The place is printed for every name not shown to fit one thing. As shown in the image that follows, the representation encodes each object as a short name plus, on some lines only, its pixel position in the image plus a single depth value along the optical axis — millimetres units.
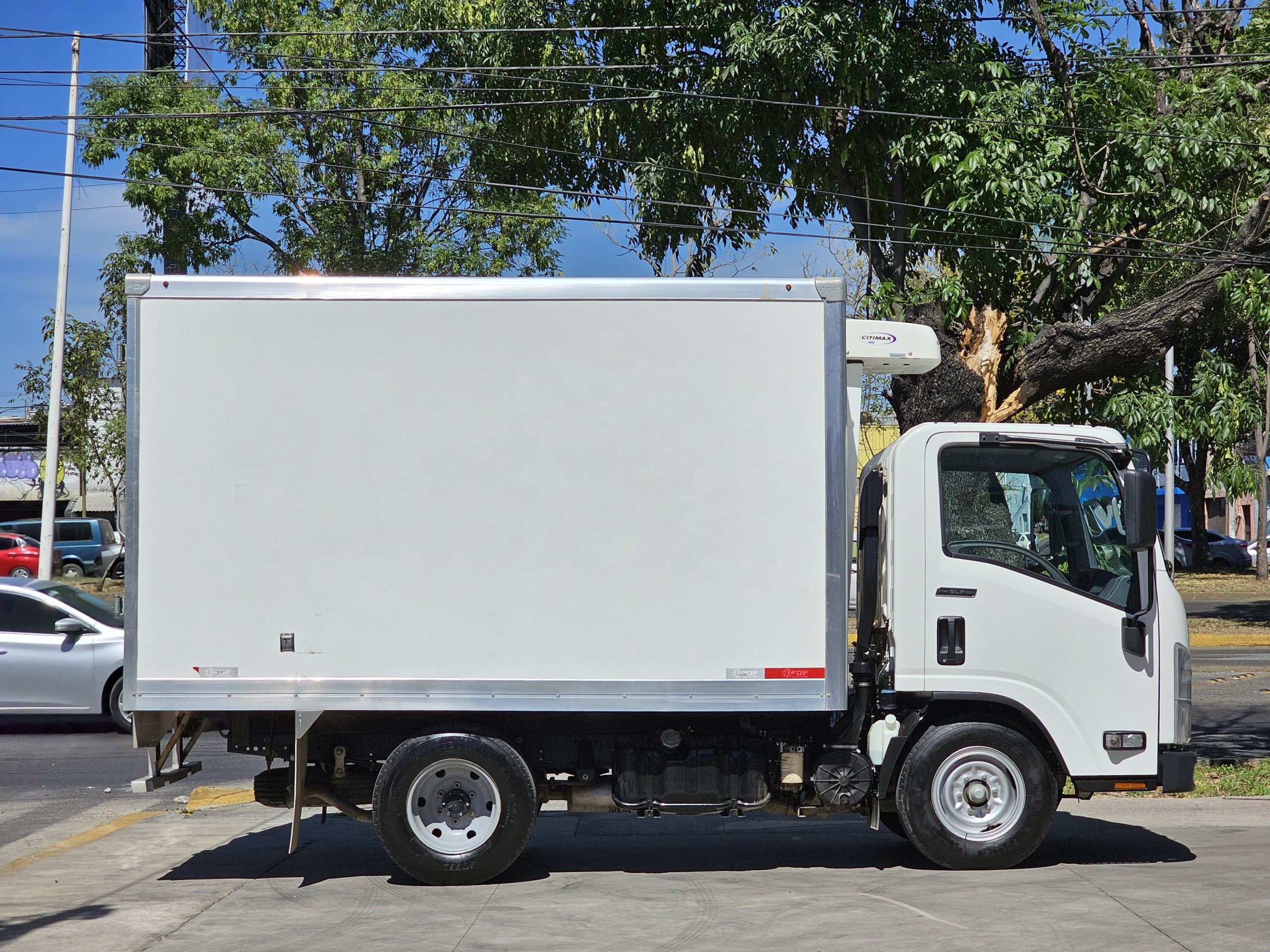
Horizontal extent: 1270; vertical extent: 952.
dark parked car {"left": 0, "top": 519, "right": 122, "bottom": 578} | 33062
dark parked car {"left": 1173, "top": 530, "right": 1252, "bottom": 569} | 40344
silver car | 12031
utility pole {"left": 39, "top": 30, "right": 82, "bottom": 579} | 23578
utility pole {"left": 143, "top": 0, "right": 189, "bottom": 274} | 20516
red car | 31109
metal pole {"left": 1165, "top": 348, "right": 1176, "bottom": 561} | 28609
